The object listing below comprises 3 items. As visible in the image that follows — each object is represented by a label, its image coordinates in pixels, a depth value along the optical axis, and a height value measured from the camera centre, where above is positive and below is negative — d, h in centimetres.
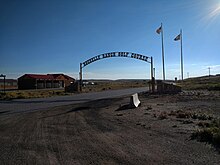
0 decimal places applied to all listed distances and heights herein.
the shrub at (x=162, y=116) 799 -170
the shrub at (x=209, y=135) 452 -163
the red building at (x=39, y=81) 4710 +111
